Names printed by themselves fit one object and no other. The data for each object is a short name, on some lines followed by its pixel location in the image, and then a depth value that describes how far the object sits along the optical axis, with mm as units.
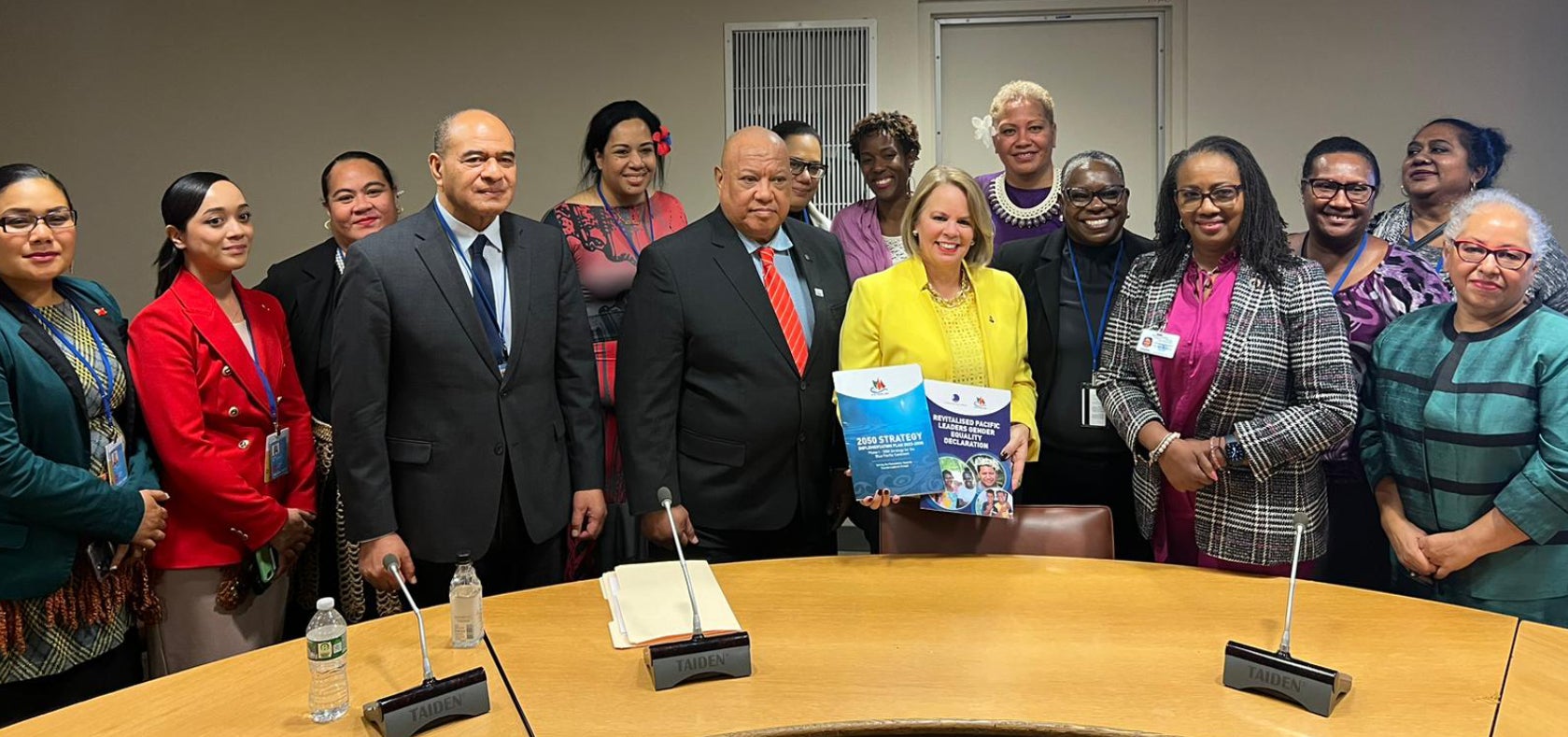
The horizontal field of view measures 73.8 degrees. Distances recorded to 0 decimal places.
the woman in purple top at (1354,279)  2754
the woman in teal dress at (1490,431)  2193
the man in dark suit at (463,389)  2447
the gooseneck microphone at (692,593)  1856
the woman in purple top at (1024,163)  3379
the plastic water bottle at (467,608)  1923
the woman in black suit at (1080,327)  2908
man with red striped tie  2705
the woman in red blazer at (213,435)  2527
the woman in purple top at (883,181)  3523
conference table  1653
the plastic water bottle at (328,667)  1658
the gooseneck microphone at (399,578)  1706
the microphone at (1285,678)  1660
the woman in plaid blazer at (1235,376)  2408
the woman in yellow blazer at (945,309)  2650
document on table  1921
